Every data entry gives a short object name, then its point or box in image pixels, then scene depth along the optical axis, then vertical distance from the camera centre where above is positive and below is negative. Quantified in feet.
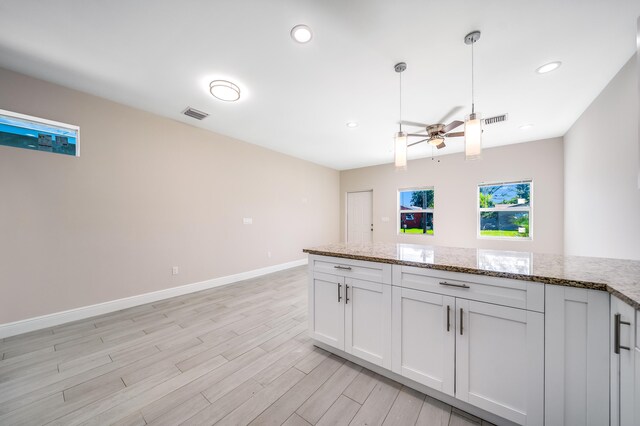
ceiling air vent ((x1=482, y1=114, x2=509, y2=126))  10.66 +4.58
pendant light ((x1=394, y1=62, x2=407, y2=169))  6.91 +2.03
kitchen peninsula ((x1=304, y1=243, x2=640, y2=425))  3.45 -2.22
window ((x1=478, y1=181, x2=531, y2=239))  14.74 +0.17
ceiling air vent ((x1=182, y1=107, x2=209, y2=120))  10.28 +4.70
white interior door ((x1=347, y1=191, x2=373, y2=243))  21.33 -0.38
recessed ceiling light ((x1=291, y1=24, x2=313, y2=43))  5.71 +4.71
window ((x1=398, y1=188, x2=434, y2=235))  18.20 +0.11
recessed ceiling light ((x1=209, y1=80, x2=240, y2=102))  8.13 +4.65
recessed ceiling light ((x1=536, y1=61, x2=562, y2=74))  7.02 +4.70
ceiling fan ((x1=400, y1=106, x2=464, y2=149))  8.62 +3.19
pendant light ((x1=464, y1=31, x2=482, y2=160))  5.64 +2.01
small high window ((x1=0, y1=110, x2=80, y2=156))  7.54 +2.80
